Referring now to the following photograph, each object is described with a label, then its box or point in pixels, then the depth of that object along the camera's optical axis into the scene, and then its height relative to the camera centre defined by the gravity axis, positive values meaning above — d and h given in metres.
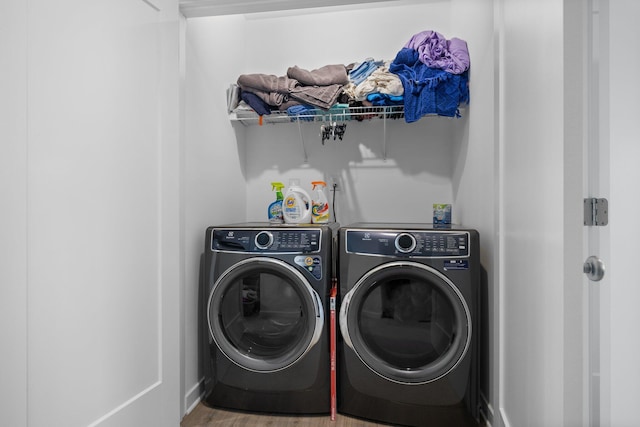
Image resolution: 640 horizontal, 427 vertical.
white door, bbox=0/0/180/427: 0.87 +0.00
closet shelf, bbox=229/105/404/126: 2.16 +0.61
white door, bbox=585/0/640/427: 0.84 +0.00
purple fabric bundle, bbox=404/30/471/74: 2.00 +0.90
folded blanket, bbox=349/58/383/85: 2.17 +0.86
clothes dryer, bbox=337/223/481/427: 1.61 -0.53
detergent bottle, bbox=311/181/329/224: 2.17 +0.03
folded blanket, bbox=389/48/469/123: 2.00 +0.67
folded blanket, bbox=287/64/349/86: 2.16 +0.82
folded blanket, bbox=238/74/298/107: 2.19 +0.76
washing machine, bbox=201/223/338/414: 1.74 -0.53
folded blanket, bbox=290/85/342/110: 2.11 +0.69
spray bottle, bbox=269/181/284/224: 2.22 +0.03
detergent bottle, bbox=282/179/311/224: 2.09 +0.03
